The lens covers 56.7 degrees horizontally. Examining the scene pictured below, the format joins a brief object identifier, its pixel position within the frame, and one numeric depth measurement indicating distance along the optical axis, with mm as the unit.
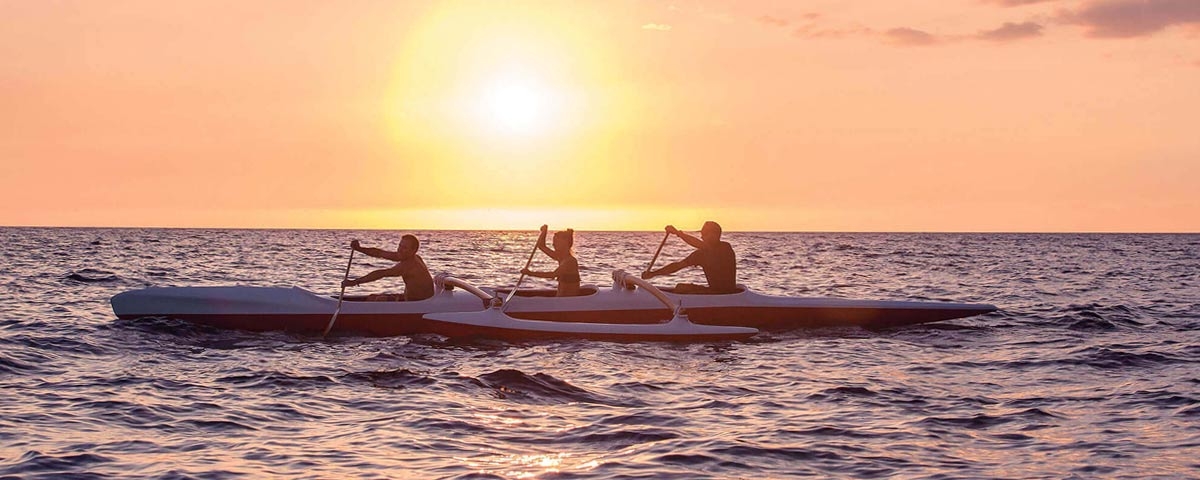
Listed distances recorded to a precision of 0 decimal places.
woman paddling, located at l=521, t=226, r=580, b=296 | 15570
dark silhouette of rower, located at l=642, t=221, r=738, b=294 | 16484
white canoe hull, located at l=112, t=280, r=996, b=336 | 15773
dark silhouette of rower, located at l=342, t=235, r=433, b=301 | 15406
